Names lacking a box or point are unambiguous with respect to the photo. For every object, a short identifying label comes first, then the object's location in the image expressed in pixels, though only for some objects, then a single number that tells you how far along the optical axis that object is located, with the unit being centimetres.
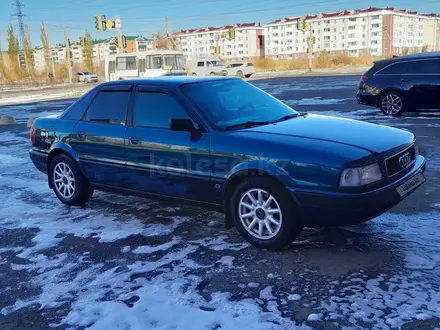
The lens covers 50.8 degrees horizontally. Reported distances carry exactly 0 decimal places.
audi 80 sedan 383
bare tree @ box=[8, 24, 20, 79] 7144
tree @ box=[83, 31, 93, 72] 7631
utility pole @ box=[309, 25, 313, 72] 5250
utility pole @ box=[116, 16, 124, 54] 3597
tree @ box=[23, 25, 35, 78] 7069
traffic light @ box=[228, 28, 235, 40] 5422
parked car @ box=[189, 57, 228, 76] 4166
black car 1127
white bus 2878
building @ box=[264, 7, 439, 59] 11931
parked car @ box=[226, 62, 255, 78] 4385
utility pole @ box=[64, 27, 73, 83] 5231
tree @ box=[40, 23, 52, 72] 7256
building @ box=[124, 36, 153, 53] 13374
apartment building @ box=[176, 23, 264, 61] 14100
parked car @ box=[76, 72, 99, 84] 5906
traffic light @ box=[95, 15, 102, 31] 3475
